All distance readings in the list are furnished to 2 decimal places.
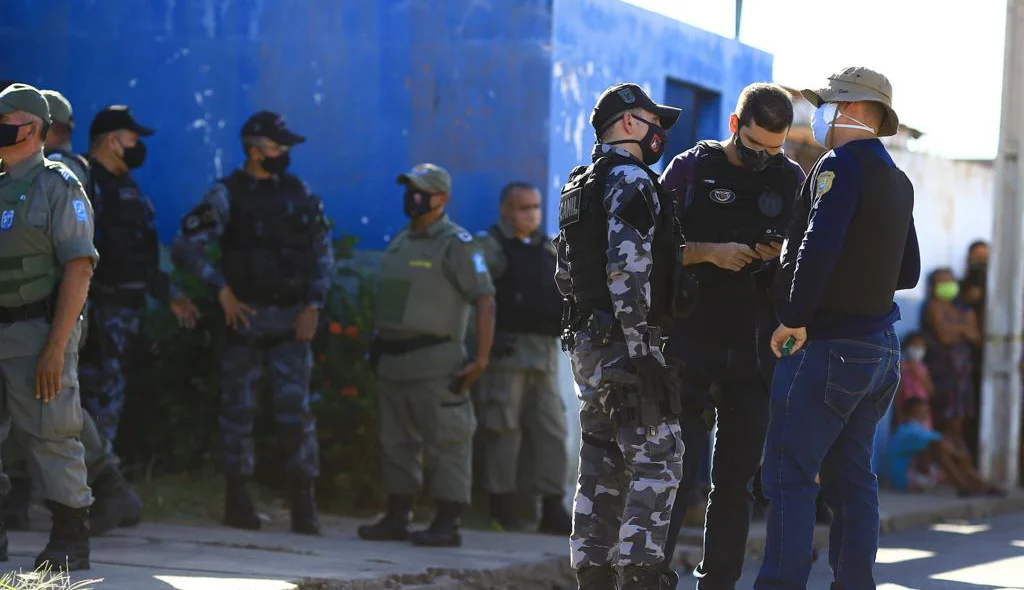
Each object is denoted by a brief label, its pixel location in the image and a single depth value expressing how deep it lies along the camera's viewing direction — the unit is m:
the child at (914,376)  25.76
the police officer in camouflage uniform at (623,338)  10.73
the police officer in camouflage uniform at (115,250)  16.06
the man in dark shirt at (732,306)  11.89
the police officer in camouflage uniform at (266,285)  16.24
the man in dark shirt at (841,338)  10.67
